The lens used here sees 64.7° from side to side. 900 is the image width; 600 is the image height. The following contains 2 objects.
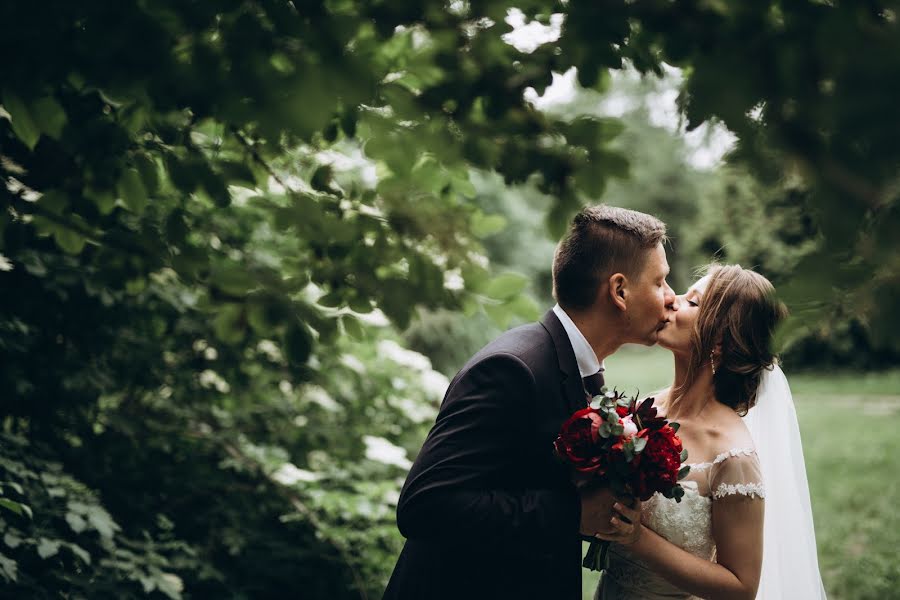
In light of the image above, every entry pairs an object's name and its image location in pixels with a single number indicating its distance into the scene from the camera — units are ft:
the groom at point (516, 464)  7.46
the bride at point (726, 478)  8.89
